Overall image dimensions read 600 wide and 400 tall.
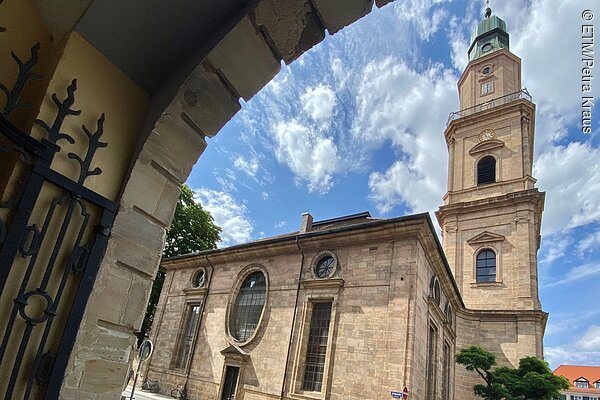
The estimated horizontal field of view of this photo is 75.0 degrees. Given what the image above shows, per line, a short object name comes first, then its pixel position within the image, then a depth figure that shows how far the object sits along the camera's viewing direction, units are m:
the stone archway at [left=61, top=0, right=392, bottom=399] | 2.18
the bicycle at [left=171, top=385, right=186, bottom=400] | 17.68
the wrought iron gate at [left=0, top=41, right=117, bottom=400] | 1.82
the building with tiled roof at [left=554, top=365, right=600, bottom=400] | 54.69
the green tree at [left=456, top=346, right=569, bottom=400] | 16.39
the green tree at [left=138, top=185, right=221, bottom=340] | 24.59
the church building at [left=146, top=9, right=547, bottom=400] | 13.27
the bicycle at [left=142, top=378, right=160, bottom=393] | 19.27
